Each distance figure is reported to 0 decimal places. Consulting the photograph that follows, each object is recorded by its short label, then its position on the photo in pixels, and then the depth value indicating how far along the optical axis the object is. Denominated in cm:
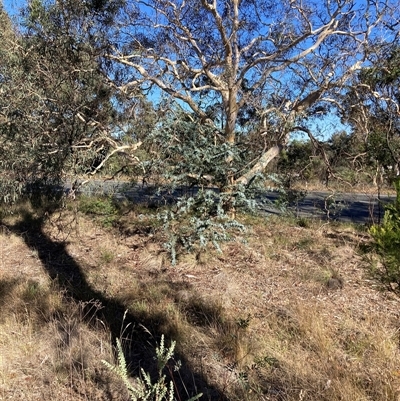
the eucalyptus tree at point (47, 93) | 631
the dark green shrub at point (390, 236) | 227
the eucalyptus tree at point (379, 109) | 714
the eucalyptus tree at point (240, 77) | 762
